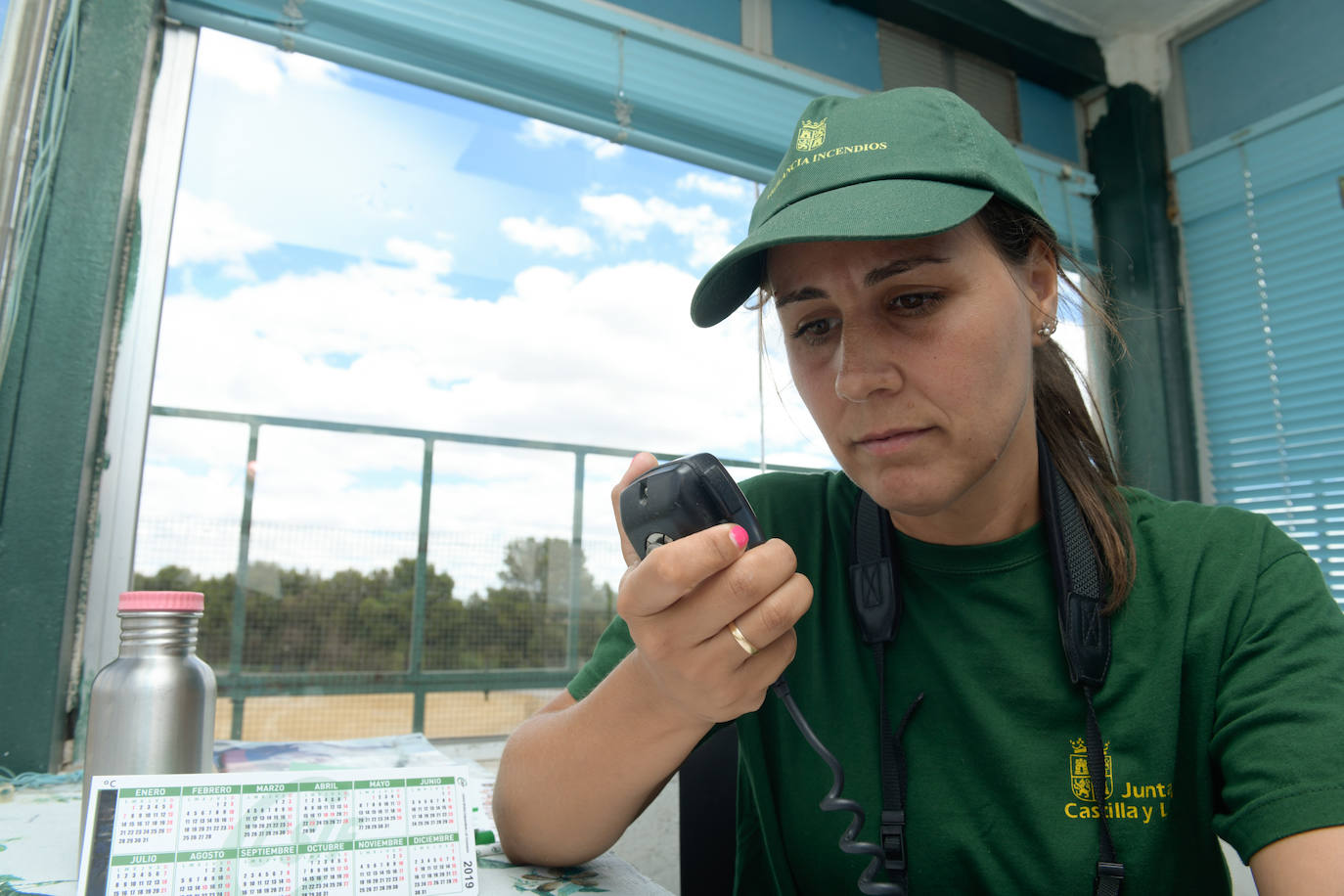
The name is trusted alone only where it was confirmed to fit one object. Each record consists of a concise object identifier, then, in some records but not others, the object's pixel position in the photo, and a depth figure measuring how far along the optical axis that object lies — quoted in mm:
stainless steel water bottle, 764
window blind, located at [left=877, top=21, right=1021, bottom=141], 2607
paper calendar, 626
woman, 720
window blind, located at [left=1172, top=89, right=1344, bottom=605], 2354
